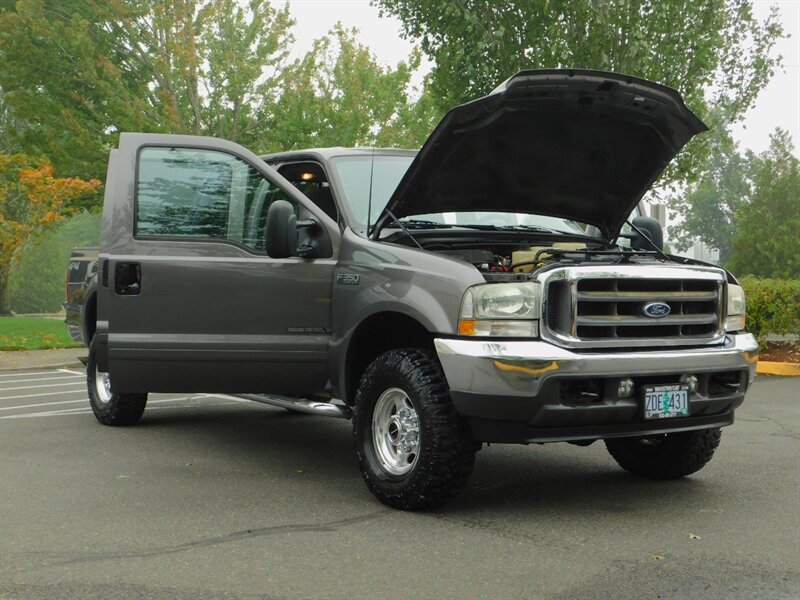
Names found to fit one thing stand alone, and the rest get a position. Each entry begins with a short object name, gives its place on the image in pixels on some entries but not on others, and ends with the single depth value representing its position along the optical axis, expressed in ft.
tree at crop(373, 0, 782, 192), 61.87
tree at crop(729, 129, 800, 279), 98.43
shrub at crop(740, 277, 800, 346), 42.86
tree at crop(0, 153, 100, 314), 58.95
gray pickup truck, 16.53
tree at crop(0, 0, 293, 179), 68.39
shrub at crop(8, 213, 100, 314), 187.62
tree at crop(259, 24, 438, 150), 71.56
